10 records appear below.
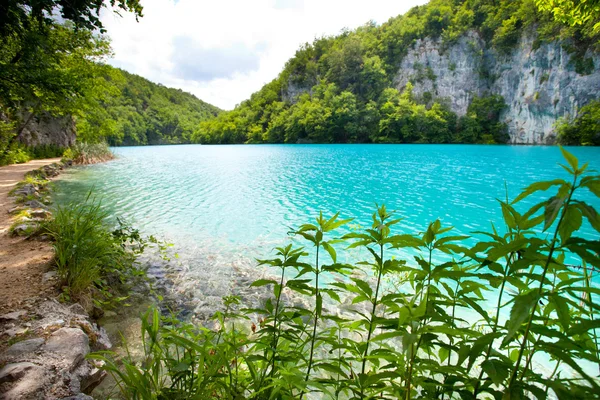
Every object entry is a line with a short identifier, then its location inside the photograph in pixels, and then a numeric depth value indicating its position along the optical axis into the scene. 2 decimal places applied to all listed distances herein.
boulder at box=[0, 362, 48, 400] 1.68
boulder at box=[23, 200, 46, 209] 6.96
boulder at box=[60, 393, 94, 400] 1.67
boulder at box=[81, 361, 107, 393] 2.04
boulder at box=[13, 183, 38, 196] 7.80
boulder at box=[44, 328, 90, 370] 2.08
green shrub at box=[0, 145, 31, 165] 14.25
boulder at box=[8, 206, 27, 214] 6.09
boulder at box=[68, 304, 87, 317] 2.84
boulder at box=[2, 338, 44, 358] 1.99
